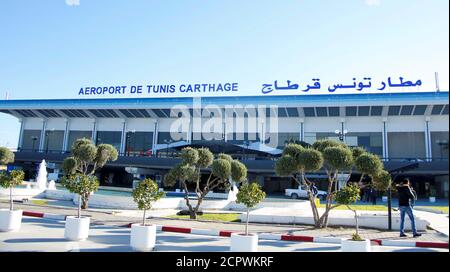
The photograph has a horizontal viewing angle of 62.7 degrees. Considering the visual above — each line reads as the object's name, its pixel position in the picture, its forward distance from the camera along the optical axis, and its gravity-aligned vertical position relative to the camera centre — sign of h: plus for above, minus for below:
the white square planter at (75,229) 8.59 -1.05
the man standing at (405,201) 10.33 -0.18
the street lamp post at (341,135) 39.90 +6.42
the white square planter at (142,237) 7.75 -1.08
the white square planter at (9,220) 9.29 -0.97
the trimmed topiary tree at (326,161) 11.86 +1.00
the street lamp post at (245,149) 38.59 +4.12
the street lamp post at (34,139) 51.25 +5.97
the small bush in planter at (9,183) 9.31 -0.06
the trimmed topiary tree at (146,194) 9.00 -0.19
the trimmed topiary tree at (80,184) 10.16 +0.00
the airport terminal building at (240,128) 39.47 +7.56
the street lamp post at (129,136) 49.64 +6.57
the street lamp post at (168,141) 47.92 +5.87
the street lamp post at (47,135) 52.19 +6.67
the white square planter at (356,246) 7.41 -1.06
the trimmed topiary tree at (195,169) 14.89 +0.75
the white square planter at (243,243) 7.51 -1.09
